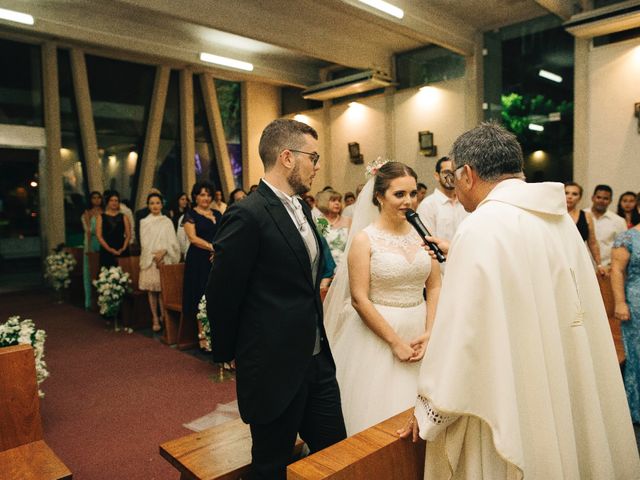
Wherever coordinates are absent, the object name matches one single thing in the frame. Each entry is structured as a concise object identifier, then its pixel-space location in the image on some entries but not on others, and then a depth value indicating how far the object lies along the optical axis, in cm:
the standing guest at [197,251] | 556
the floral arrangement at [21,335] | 292
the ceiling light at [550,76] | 870
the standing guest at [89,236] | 788
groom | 181
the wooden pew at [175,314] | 577
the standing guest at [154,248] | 642
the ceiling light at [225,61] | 977
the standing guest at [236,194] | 766
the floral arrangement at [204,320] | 468
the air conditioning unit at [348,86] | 1023
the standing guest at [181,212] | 817
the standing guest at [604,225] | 584
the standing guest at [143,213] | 749
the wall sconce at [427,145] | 1018
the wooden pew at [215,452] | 210
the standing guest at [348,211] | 853
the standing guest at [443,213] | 443
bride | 244
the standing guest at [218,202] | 796
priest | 133
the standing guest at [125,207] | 942
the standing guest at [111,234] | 720
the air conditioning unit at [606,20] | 699
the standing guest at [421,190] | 782
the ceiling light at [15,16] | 718
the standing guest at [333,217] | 539
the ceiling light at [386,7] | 700
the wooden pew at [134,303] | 677
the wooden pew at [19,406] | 252
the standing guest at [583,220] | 499
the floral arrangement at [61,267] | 845
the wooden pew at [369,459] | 141
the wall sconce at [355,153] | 1162
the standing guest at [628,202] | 646
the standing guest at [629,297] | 345
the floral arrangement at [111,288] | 628
